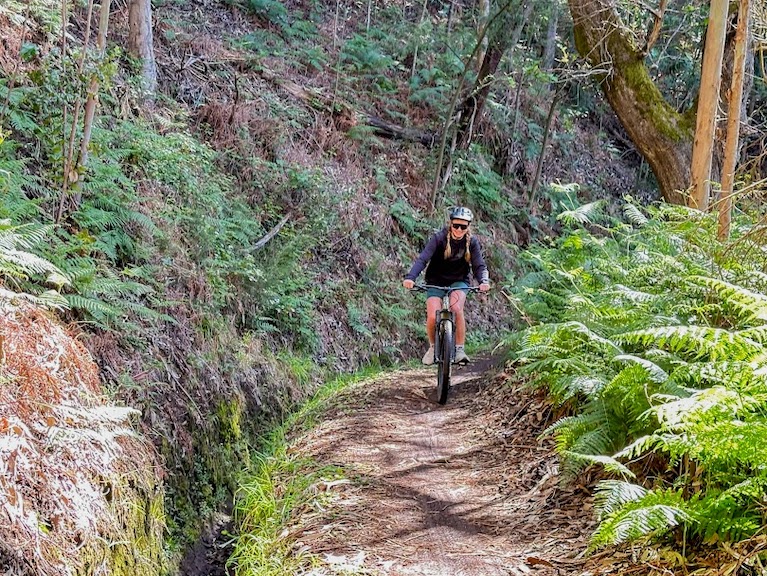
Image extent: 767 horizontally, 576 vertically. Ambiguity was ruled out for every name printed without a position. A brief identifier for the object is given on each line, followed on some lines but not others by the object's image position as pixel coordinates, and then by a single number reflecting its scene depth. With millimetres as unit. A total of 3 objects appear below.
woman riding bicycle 7816
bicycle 7590
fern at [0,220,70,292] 4531
